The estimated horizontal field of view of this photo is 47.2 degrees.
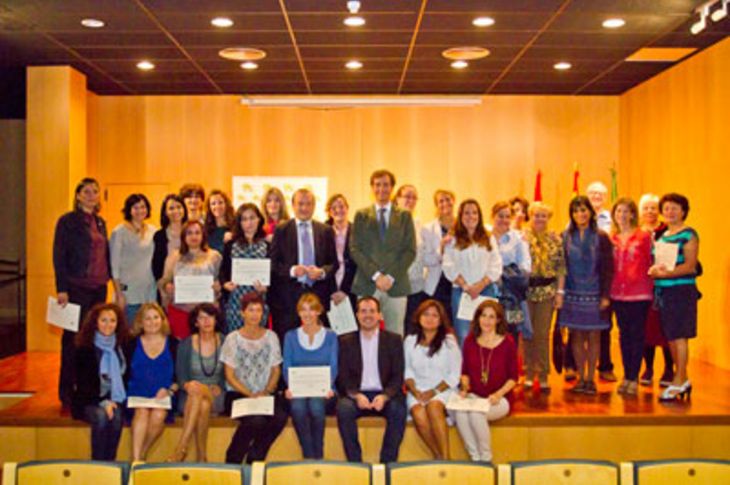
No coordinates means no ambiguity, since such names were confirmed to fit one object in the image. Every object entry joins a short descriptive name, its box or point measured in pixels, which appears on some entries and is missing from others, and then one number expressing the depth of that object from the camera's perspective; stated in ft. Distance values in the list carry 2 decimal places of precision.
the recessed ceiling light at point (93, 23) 23.98
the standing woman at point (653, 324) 22.26
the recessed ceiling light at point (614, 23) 24.08
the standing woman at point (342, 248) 20.74
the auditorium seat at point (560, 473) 10.75
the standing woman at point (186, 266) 19.62
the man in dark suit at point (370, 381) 18.13
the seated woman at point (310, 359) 18.25
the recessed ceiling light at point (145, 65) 29.60
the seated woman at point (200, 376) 17.97
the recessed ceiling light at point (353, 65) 29.60
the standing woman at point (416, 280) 20.90
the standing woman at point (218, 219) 20.63
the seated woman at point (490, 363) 18.35
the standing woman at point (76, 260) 20.07
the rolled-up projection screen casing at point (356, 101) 35.91
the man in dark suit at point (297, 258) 19.76
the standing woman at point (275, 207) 20.88
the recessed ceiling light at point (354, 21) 23.73
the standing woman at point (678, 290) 20.15
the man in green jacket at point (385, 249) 20.04
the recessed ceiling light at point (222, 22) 23.77
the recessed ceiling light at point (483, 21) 23.74
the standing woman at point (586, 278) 20.74
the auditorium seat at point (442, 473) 10.73
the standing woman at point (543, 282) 20.94
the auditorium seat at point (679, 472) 10.74
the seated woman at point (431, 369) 18.22
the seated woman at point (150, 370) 18.10
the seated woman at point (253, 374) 18.01
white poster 36.01
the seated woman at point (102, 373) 17.94
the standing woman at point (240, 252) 19.57
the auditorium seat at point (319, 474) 10.80
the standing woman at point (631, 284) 20.70
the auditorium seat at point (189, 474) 10.80
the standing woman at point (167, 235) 20.30
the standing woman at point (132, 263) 20.47
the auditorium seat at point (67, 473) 10.79
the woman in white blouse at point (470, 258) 20.29
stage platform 18.94
